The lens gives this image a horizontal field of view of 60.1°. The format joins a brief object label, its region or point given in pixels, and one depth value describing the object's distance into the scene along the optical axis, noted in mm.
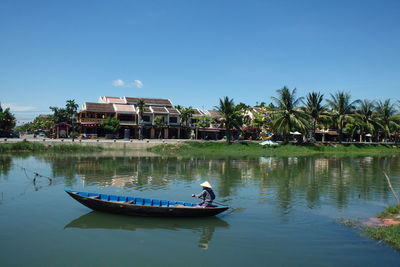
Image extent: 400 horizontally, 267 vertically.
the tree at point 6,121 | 56531
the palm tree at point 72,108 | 65712
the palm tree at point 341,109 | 57781
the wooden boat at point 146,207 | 14062
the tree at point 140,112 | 59906
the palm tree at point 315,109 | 56281
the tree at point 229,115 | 52281
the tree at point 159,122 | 62000
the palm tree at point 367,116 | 59072
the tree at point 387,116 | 62662
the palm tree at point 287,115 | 52250
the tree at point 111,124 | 57344
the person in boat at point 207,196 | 14625
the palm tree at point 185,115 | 65688
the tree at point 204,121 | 65250
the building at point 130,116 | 60625
